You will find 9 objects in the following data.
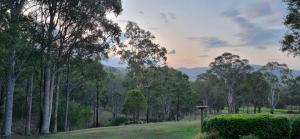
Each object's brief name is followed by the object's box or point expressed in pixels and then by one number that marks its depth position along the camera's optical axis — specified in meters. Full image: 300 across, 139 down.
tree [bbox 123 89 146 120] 60.59
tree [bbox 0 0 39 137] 27.34
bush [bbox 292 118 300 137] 17.17
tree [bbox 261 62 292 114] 92.94
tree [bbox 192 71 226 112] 96.11
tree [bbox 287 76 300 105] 94.07
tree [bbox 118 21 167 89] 61.94
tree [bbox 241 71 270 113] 88.56
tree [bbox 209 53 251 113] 83.45
